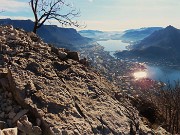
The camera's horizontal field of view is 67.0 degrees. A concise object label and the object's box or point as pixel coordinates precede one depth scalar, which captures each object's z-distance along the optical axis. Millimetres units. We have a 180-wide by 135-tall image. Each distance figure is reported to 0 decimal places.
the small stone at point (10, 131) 3299
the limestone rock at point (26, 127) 3719
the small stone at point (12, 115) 3988
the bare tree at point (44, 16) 8531
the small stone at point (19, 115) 3921
